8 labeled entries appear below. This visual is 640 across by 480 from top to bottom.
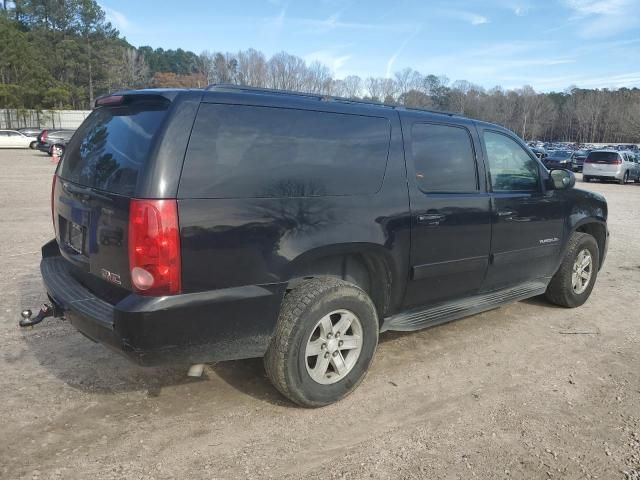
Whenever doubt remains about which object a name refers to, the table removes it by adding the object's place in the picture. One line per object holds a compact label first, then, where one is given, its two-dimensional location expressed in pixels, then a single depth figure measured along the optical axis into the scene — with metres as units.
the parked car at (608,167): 25.08
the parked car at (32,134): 35.56
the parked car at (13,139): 35.75
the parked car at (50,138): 30.78
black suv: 2.77
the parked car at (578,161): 35.00
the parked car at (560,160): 33.77
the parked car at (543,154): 34.94
